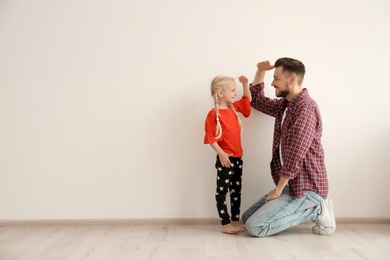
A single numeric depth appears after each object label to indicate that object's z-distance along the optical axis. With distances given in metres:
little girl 2.56
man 2.46
